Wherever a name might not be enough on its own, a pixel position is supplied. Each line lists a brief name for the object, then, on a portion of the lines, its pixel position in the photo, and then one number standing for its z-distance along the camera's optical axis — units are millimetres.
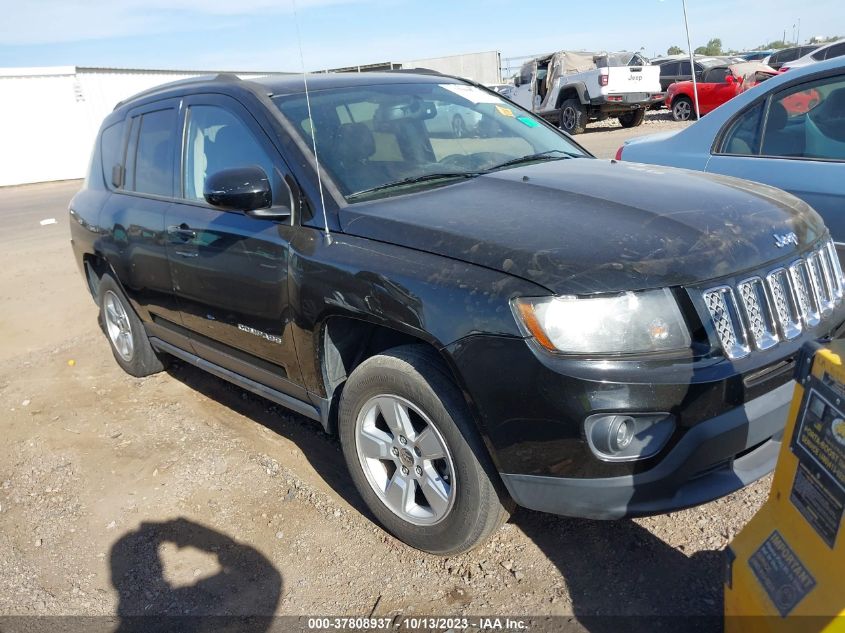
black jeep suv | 2242
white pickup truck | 18391
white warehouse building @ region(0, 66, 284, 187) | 24438
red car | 18094
